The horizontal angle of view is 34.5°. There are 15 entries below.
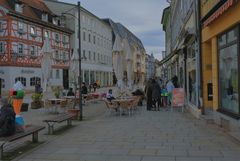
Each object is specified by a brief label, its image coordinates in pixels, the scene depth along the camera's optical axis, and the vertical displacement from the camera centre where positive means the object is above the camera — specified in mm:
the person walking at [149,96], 19683 -409
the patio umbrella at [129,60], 22272 +1684
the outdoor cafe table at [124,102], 16936 -647
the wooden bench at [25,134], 7980 -1021
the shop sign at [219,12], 9312 +2058
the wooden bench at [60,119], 11459 -931
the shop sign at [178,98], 18578 -495
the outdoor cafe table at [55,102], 19188 -649
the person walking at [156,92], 19547 -207
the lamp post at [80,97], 15335 -360
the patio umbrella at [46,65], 20375 +1274
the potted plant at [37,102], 21984 -737
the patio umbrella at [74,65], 24738 +1554
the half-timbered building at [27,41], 41438 +5680
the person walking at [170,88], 20531 -10
